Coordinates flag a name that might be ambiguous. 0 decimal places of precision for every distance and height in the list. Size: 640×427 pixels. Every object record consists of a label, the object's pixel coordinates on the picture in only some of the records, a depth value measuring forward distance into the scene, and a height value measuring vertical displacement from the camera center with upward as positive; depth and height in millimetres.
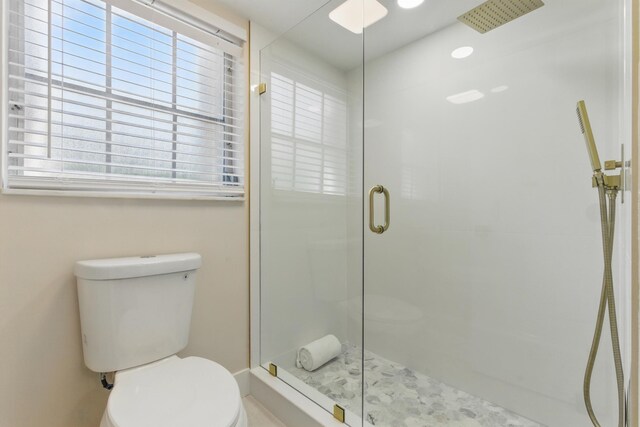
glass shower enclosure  1323 +16
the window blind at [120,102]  1191 +456
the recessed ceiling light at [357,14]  1603 +988
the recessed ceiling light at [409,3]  1543 +993
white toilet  913 -511
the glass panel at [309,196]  1801 +83
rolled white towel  1740 -767
